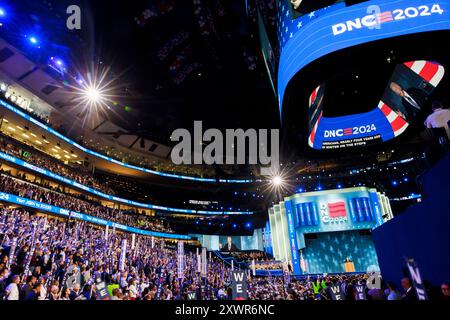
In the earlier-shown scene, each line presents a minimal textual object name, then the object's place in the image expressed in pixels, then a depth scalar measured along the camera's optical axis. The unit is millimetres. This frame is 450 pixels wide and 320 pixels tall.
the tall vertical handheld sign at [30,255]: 7928
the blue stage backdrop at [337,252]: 27672
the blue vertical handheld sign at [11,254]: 7832
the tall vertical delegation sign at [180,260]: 10706
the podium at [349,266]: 24250
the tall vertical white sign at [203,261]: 12362
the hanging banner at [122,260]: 10122
